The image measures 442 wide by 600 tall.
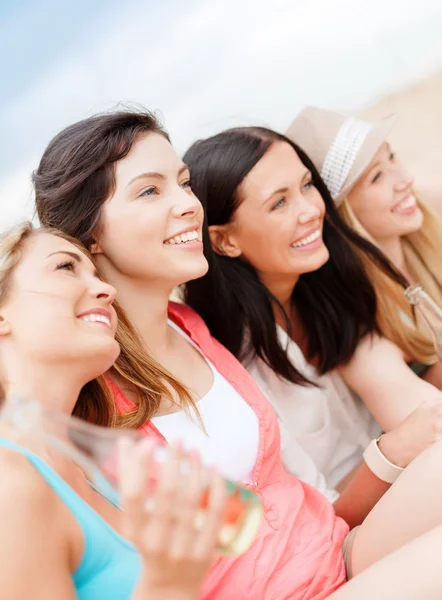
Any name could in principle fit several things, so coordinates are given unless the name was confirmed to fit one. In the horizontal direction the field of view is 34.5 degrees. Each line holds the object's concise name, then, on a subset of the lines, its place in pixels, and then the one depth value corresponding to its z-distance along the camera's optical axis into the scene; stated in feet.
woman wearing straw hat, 5.70
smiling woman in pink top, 3.85
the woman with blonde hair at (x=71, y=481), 2.10
